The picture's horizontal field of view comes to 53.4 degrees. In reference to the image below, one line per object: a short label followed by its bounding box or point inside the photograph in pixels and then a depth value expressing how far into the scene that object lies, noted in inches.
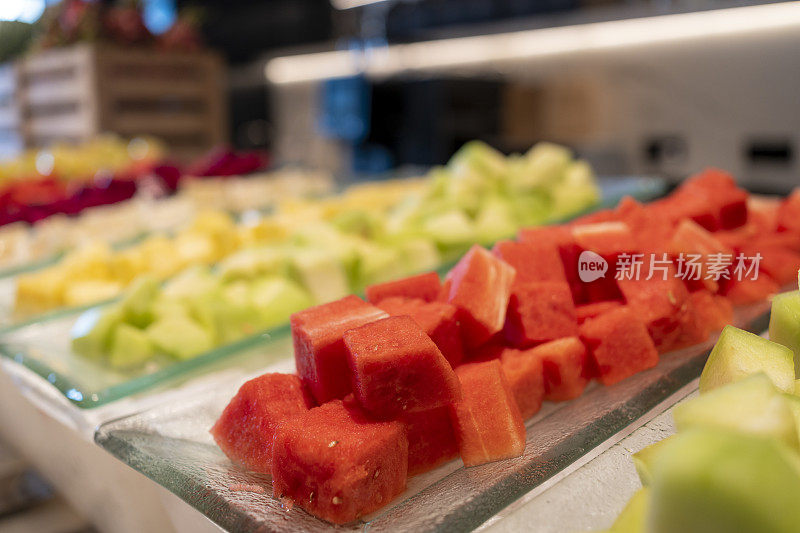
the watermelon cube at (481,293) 8.9
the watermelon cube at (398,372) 7.4
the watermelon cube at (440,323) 8.4
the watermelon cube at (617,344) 9.3
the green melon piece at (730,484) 5.0
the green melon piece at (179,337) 12.0
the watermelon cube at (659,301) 9.5
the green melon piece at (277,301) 13.1
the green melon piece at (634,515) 6.0
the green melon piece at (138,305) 12.6
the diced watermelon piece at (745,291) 11.0
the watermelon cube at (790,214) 13.3
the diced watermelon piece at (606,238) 10.2
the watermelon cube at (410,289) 9.6
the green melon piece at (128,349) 11.9
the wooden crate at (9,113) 43.3
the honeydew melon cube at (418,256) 15.7
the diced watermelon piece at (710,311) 10.0
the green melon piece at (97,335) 12.1
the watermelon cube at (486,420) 7.9
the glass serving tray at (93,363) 10.6
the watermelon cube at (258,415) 8.0
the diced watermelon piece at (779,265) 11.7
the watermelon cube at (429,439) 7.9
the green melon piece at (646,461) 6.5
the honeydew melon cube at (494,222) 17.1
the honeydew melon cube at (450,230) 16.5
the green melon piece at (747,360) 7.3
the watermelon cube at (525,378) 8.7
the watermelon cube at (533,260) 10.0
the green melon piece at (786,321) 8.1
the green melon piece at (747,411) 5.9
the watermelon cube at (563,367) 9.0
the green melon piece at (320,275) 13.7
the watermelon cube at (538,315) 9.2
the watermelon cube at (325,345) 8.1
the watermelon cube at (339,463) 7.1
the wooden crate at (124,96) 37.3
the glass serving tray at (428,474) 7.1
